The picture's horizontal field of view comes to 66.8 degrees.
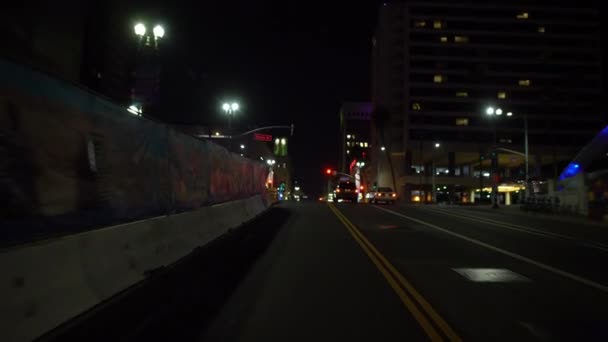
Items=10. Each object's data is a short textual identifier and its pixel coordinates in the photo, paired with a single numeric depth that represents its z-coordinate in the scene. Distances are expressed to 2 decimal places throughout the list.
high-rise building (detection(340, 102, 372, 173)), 141.16
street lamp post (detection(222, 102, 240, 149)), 36.00
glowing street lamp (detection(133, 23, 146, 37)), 18.81
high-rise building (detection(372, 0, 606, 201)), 82.25
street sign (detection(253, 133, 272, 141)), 46.32
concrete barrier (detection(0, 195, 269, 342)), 4.40
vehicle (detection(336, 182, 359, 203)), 49.88
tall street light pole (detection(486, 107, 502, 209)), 41.17
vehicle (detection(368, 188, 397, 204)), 47.25
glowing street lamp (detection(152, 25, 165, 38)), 19.09
